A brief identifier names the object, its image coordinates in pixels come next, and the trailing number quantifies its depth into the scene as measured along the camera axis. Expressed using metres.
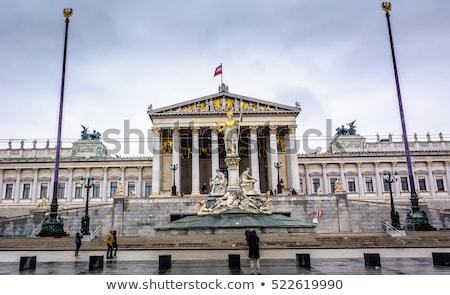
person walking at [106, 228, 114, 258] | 16.47
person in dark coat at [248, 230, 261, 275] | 11.38
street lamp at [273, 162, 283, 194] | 41.16
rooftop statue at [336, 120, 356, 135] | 75.81
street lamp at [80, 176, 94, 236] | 23.14
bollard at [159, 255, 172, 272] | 12.73
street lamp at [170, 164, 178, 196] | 40.31
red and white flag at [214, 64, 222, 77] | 46.55
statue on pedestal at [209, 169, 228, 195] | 27.92
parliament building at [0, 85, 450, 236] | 36.59
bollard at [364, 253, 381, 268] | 12.53
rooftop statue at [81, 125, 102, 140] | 76.29
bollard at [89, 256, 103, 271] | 12.60
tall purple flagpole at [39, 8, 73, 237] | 22.91
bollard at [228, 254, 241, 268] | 12.97
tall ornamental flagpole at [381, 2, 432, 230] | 22.55
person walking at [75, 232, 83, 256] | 17.23
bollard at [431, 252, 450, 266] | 12.58
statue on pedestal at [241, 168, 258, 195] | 27.68
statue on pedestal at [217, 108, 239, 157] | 27.03
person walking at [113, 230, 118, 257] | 16.84
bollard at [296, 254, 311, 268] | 12.82
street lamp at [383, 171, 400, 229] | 23.73
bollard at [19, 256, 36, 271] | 13.14
